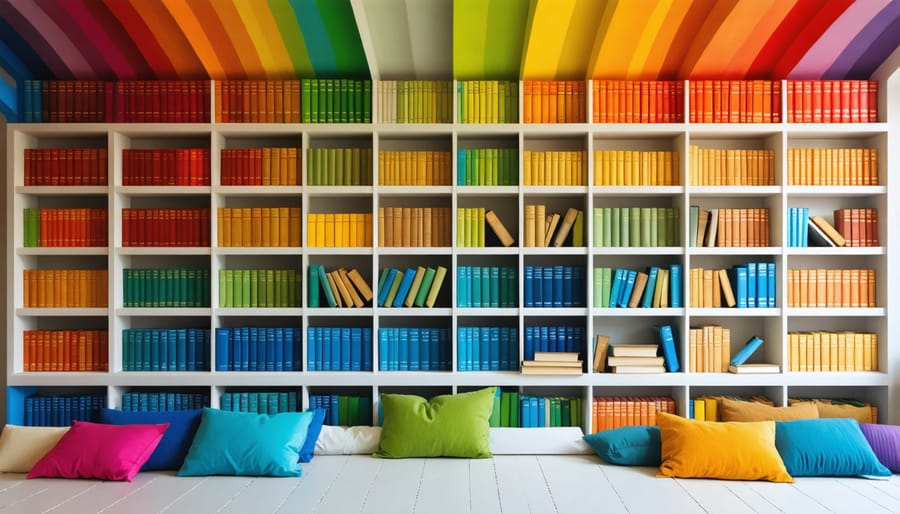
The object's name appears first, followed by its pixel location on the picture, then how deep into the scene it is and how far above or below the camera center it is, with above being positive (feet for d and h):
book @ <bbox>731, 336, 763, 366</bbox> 16.10 -1.97
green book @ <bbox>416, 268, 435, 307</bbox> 16.28 -0.53
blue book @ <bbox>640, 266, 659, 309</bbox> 16.24 -0.58
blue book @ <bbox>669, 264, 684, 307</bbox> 16.17 -0.52
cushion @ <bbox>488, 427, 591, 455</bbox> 14.78 -3.67
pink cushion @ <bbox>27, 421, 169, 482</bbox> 12.87 -3.44
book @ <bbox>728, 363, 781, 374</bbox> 15.90 -2.32
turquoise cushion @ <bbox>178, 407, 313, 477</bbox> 13.10 -3.37
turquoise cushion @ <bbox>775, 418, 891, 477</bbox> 13.11 -3.42
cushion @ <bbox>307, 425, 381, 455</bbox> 14.78 -3.66
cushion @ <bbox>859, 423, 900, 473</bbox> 13.48 -3.36
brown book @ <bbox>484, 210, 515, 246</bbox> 16.29 +0.72
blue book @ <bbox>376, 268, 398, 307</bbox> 16.33 -0.60
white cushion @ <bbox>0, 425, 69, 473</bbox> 13.56 -3.47
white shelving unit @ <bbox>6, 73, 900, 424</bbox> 15.90 +0.16
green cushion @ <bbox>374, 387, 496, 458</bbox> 14.28 -3.26
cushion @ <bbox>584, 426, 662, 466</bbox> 13.83 -3.53
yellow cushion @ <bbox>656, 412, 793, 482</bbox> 12.90 -3.39
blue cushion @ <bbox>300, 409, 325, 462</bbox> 14.17 -3.45
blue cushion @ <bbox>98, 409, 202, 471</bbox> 13.58 -3.22
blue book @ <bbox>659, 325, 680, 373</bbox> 16.14 -1.91
